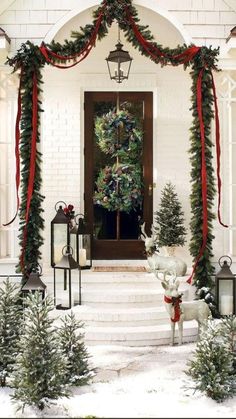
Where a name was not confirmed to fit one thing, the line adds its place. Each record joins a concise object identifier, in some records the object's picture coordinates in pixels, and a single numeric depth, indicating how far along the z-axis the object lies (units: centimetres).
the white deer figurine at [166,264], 827
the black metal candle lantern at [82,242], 860
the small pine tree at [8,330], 574
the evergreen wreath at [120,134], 967
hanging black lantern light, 772
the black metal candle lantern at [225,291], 759
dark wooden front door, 976
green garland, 755
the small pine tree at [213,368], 527
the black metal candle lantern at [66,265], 718
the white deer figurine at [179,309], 669
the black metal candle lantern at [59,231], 840
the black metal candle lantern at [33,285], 689
